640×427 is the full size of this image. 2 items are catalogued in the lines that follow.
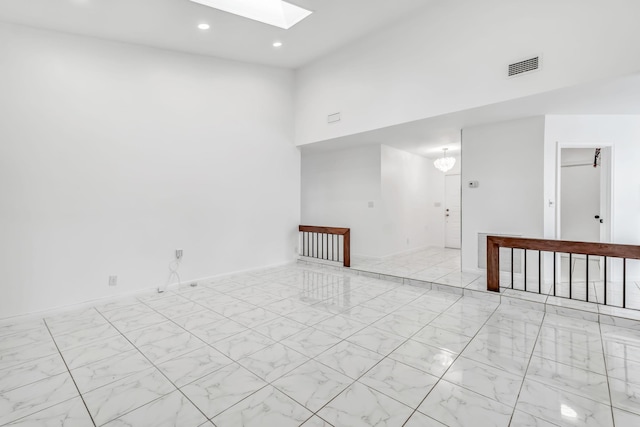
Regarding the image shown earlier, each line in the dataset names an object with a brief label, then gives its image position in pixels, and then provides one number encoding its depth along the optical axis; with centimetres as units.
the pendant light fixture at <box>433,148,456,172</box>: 669
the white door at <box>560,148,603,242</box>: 639
